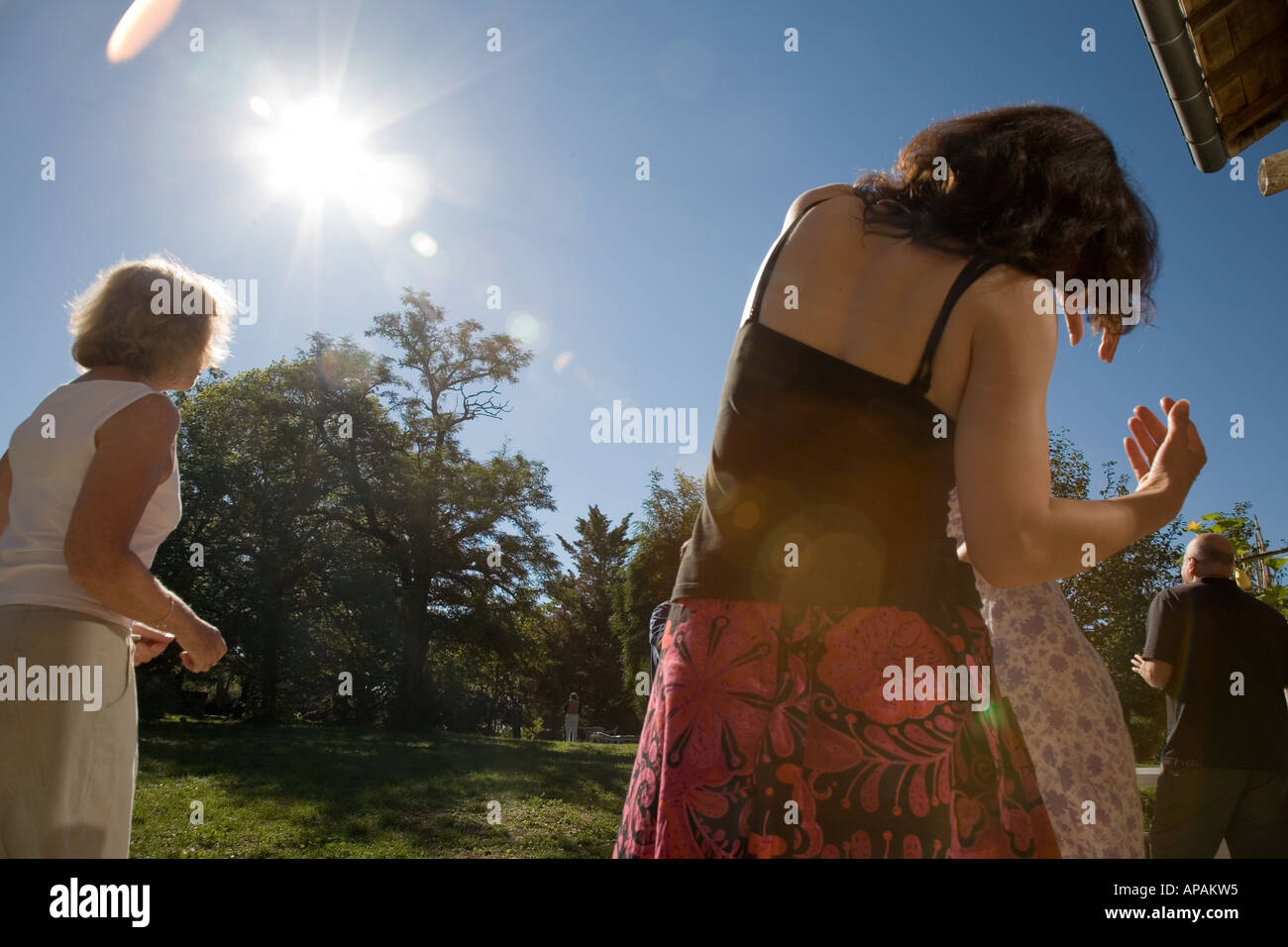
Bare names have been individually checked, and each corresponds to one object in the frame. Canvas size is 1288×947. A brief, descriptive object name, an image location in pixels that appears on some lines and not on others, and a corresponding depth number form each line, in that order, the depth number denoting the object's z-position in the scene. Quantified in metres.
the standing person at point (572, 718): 26.39
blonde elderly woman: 1.87
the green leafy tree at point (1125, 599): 18.36
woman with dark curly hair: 1.04
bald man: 4.45
